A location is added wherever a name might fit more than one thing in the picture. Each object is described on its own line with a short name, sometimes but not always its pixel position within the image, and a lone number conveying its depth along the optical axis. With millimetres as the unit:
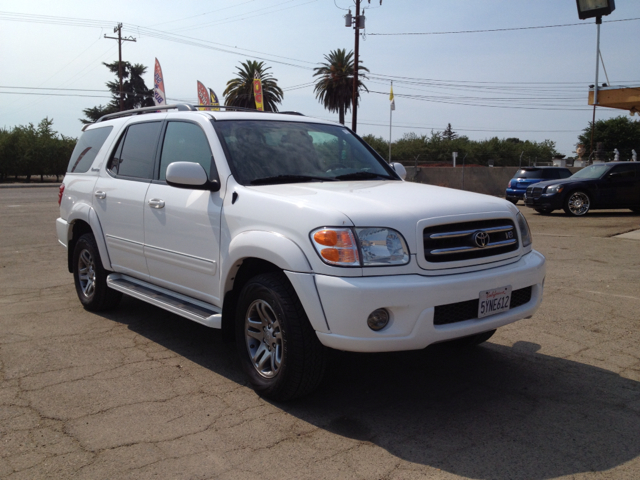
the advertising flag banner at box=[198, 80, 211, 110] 28920
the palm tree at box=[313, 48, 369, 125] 49969
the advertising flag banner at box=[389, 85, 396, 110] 34341
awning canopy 15352
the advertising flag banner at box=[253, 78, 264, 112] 31359
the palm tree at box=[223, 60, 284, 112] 53844
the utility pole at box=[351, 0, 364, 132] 29508
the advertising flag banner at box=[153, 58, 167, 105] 27750
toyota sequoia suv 3314
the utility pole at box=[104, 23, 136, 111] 49719
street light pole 14006
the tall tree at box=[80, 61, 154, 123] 69625
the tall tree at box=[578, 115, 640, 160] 80750
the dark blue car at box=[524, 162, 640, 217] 16406
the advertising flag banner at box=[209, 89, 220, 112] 30719
